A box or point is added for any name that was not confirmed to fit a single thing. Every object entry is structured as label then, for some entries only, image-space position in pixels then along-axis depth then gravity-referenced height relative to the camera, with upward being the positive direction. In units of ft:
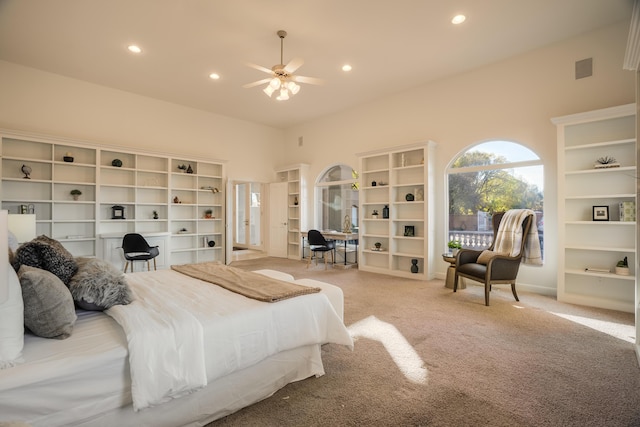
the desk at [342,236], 20.61 -1.45
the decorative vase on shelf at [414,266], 17.83 -2.98
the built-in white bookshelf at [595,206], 11.92 +0.34
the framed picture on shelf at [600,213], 12.17 +0.05
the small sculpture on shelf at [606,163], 11.85 +2.06
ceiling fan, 12.21 +5.61
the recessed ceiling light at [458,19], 11.75 +7.59
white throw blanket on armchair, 12.90 -1.04
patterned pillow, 5.83 -0.84
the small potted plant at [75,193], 16.98 +1.26
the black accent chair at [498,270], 12.50 -2.31
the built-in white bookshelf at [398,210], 17.42 +0.29
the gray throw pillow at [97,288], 5.74 -1.40
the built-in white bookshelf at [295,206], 24.73 +0.75
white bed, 4.06 -2.33
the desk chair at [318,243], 20.07 -1.83
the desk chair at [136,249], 16.19 -1.79
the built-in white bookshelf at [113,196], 15.94 +1.19
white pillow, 4.02 -1.54
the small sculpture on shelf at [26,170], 15.62 +2.32
